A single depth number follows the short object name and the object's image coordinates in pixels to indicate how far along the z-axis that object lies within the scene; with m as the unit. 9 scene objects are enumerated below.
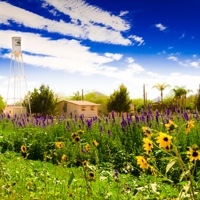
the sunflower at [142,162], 2.40
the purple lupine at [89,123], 8.55
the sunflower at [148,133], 2.38
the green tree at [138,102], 46.62
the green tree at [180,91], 48.16
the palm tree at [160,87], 50.81
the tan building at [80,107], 40.24
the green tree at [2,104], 38.09
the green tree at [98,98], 44.38
